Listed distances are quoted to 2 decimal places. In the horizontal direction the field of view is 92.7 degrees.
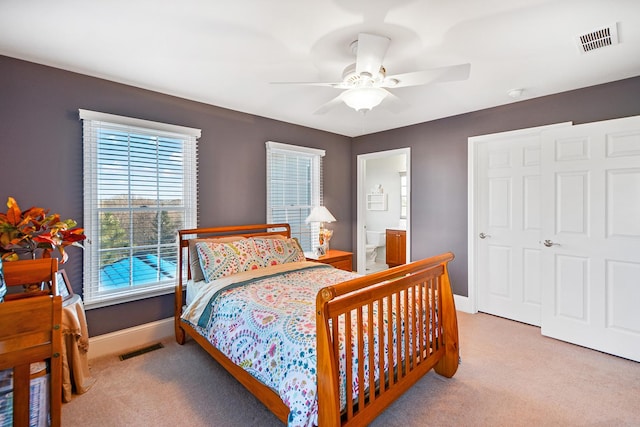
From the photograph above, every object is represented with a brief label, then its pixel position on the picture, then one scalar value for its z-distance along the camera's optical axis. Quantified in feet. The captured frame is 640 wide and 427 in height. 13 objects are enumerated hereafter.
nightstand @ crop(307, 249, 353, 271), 12.56
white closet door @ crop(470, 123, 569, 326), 11.02
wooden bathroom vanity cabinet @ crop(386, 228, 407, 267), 19.71
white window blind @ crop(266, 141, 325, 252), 12.98
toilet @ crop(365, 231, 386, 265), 21.58
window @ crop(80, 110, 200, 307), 8.68
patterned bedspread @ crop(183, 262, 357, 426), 5.03
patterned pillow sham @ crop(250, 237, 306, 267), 10.17
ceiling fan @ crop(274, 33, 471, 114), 5.99
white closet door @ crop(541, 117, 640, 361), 8.55
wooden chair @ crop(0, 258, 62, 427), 3.36
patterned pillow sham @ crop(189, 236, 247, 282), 9.23
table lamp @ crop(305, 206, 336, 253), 13.06
